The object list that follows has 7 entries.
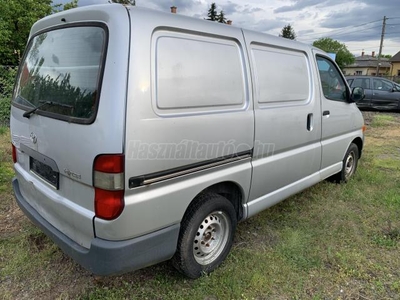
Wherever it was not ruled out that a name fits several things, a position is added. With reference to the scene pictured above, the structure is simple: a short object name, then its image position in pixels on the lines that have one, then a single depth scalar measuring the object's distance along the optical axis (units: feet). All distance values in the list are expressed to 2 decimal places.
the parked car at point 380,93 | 42.55
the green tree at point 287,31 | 191.79
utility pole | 109.70
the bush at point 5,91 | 25.00
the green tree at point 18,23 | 66.49
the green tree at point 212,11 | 168.66
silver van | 6.06
